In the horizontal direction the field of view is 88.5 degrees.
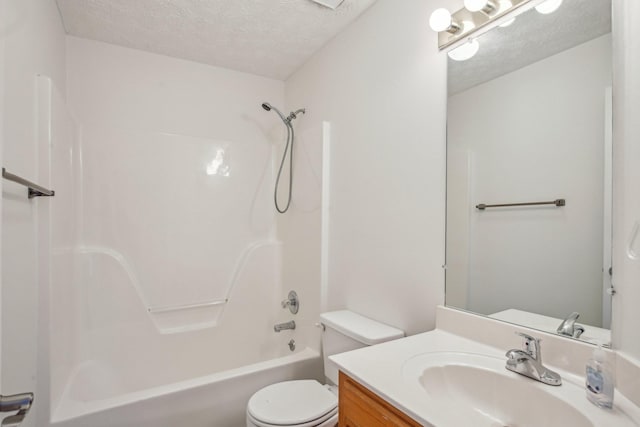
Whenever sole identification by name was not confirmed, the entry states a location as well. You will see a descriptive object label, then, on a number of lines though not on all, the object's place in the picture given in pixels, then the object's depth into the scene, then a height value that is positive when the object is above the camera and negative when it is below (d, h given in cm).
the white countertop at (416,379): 77 -49
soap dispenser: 79 -41
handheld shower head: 233 +72
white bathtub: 142 -91
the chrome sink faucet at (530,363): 92 -44
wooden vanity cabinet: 87 -58
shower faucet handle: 239 -68
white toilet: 140 -88
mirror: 97 +14
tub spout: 230 -82
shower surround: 193 -17
